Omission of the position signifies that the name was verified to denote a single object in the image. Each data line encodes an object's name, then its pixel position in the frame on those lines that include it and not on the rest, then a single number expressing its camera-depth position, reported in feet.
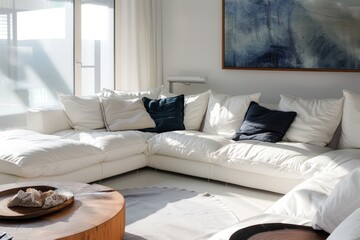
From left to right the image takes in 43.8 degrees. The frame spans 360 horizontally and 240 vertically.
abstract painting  14.93
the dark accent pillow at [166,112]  16.05
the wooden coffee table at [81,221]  7.16
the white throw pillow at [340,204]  5.84
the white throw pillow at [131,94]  16.92
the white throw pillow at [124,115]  15.66
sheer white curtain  18.99
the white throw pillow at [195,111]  16.38
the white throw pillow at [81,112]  15.62
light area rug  9.82
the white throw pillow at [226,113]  15.23
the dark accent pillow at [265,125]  13.89
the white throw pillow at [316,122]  13.62
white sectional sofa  11.62
